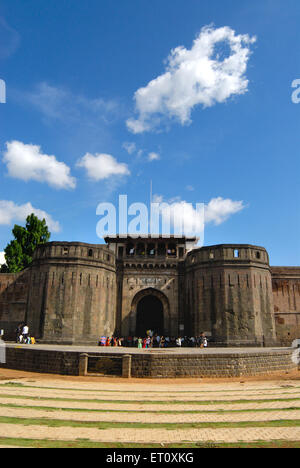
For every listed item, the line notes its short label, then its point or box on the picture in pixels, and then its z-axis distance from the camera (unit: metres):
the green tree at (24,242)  36.94
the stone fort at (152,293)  27.17
